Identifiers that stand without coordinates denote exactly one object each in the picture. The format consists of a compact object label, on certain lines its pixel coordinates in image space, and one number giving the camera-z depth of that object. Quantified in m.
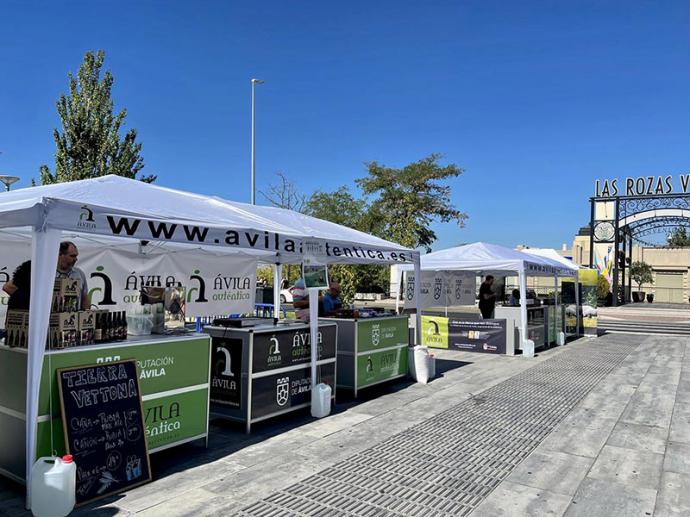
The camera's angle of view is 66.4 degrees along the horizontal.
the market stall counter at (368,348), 7.39
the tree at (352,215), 31.75
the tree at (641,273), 49.88
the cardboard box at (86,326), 4.17
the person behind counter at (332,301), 8.11
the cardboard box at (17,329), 3.97
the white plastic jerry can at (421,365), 8.52
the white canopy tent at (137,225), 3.74
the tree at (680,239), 73.75
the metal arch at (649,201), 31.05
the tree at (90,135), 14.19
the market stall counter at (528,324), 12.13
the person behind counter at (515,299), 14.03
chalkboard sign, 3.85
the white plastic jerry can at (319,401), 6.33
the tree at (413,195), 30.75
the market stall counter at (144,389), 3.87
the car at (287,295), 28.42
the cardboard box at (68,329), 4.01
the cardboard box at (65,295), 4.10
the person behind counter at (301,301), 7.45
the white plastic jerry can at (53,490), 3.46
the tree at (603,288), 36.47
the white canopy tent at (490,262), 11.93
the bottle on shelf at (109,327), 4.39
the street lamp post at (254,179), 22.47
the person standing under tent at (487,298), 13.35
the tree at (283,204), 27.04
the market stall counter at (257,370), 5.64
